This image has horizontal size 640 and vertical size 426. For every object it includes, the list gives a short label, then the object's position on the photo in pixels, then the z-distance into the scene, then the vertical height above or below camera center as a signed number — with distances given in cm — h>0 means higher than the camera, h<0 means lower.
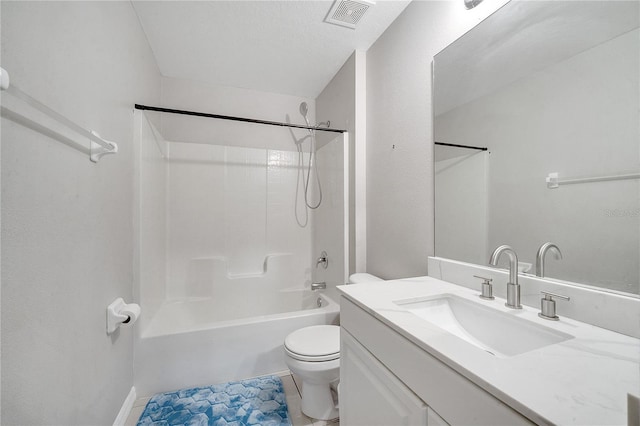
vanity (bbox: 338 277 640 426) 43 -32
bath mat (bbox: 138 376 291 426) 133 -111
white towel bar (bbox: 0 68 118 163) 53 +27
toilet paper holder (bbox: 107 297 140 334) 115 -48
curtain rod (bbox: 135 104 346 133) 153 +68
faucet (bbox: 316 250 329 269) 226 -42
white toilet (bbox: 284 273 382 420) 128 -79
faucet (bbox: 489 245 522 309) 82 -23
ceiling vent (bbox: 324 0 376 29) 143 +122
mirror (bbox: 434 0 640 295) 68 +26
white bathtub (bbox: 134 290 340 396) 150 -87
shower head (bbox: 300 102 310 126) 232 +100
